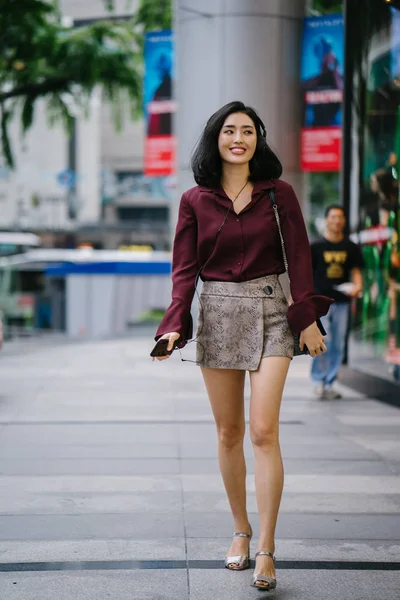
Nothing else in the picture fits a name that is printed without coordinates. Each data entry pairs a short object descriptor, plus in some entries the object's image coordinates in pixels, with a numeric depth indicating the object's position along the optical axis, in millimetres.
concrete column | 13906
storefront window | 9516
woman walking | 4094
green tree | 17531
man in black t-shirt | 9688
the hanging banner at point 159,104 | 15875
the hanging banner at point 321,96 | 13969
